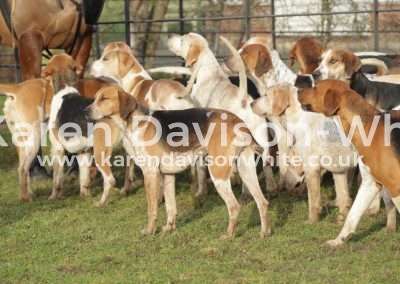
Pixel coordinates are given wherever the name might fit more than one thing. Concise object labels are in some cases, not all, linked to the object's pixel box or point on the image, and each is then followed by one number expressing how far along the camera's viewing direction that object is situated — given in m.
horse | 15.52
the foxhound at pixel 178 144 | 10.99
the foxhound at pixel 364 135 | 9.84
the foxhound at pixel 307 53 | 14.26
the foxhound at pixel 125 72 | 14.10
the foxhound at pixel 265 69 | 13.17
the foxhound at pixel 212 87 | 12.86
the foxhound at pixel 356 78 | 12.20
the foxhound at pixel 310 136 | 11.61
